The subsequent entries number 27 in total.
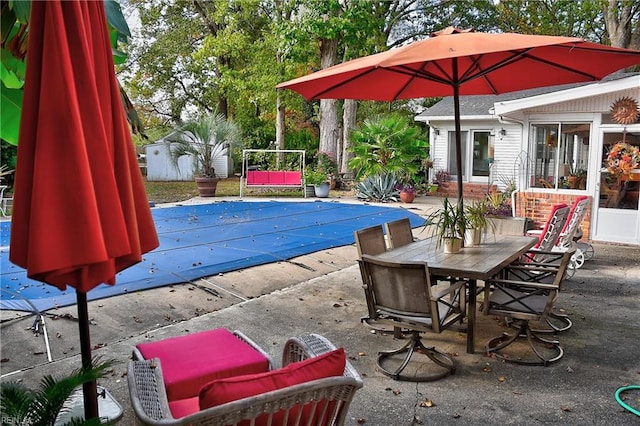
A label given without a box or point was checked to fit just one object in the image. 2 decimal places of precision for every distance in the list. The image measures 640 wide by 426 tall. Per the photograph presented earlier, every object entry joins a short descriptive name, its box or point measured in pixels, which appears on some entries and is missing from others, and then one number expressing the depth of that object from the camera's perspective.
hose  3.29
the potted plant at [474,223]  5.10
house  8.77
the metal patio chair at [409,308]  3.69
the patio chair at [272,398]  1.86
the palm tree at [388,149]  15.70
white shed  20.88
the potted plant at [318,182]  16.16
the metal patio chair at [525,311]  4.05
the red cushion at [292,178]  16.08
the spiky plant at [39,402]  1.92
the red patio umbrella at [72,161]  1.62
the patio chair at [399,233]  5.41
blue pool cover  5.96
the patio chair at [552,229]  5.83
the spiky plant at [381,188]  15.44
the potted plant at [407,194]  15.25
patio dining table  4.09
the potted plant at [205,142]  16.23
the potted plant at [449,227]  4.84
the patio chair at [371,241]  4.75
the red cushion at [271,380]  1.87
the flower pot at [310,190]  16.44
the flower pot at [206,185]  16.06
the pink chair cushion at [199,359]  2.66
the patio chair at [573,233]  6.75
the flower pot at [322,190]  16.14
